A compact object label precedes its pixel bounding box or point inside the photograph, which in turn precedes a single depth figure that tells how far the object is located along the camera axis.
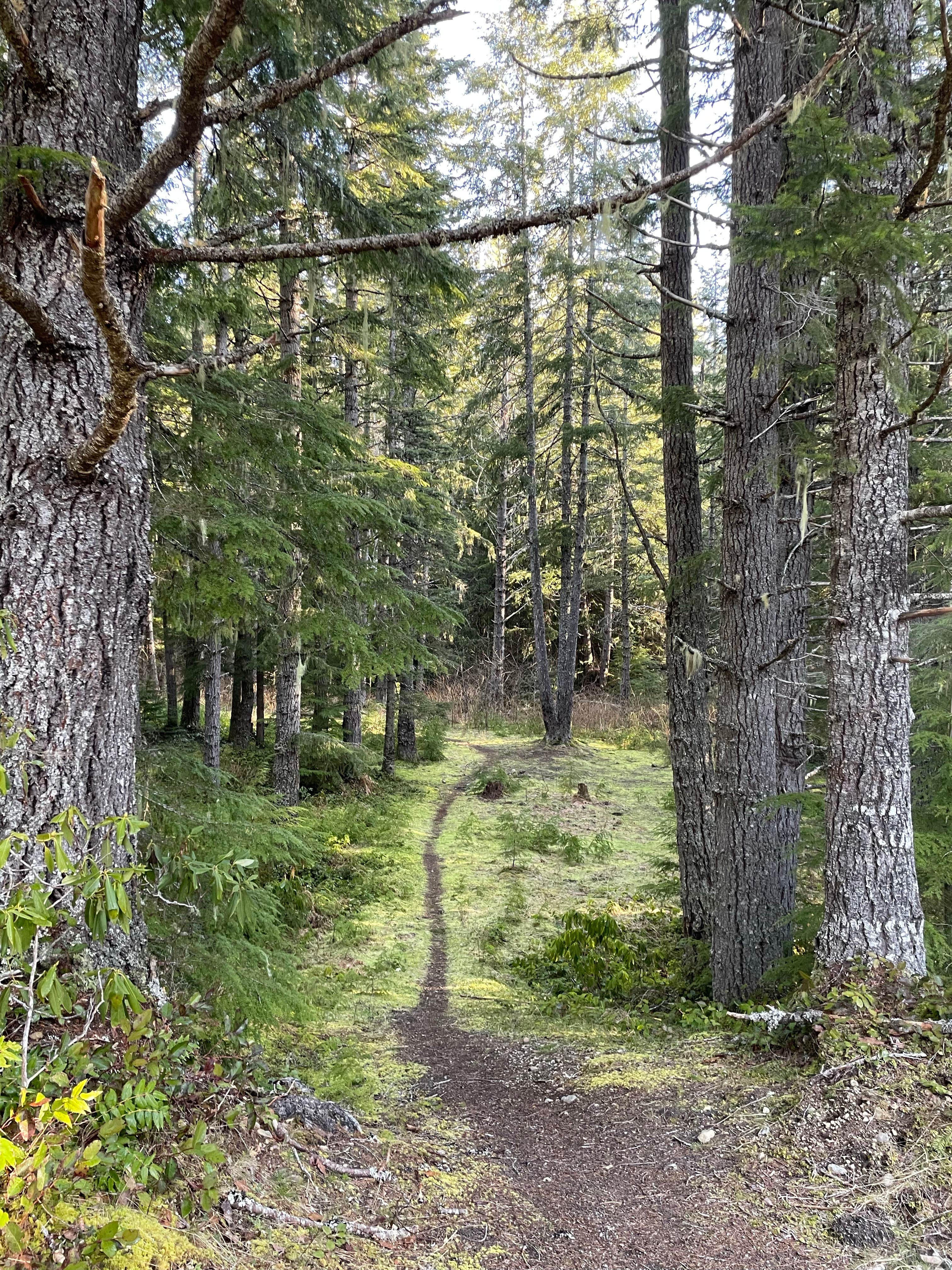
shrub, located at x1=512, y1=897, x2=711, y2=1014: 6.27
